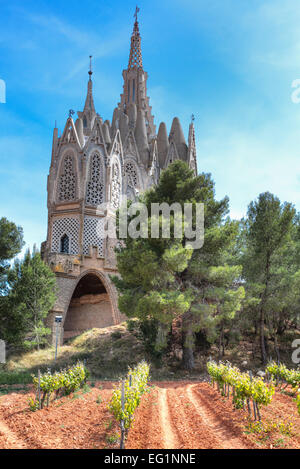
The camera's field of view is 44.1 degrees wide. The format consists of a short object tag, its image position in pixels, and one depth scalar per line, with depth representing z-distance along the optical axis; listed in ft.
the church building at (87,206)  74.23
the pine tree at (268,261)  55.88
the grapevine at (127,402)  20.87
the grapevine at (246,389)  25.26
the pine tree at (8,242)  67.97
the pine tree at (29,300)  58.75
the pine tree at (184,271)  47.03
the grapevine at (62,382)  28.91
